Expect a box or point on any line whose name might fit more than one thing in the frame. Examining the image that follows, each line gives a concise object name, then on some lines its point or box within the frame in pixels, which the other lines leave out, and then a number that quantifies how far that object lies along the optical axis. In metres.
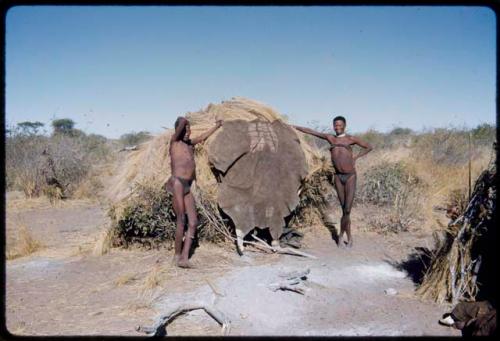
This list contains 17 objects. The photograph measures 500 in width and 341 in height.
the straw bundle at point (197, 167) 7.04
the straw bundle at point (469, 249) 4.84
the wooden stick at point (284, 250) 6.82
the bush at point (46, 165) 12.95
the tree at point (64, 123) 34.52
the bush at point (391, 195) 8.84
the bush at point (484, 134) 18.52
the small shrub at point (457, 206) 5.35
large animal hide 6.98
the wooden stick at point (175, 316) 4.07
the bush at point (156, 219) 6.97
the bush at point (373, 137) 22.45
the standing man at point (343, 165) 7.44
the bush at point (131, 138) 25.24
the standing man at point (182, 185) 6.23
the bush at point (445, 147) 15.08
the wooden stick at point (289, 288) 5.21
